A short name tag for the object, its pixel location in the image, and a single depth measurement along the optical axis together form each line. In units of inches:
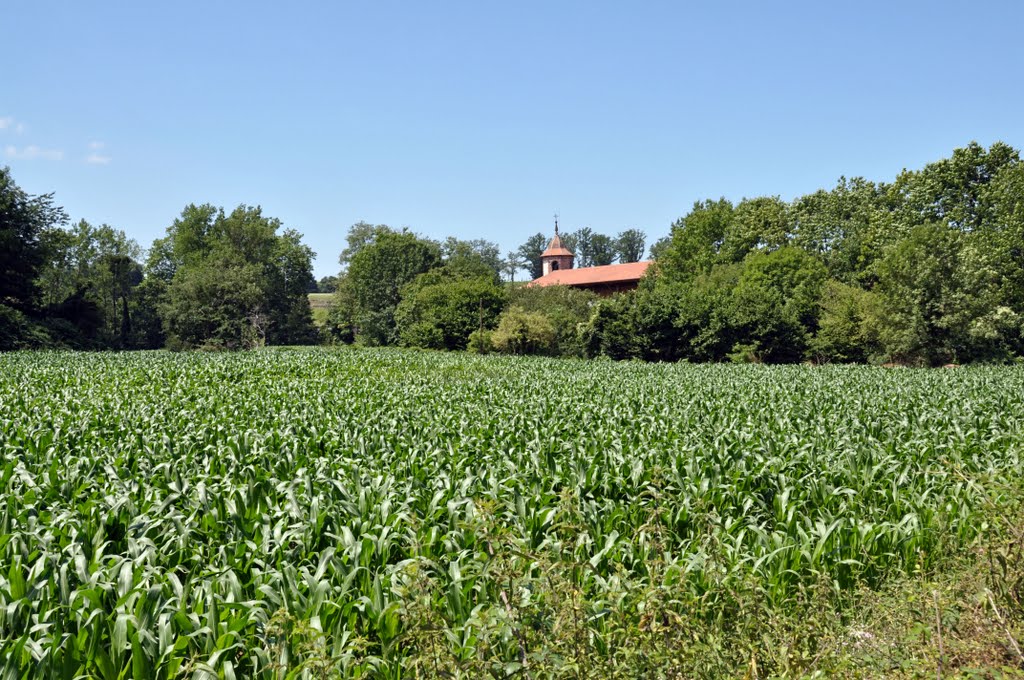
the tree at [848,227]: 1963.6
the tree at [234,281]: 2370.8
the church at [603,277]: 3476.9
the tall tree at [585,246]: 5782.5
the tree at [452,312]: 2023.9
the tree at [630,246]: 5792.3
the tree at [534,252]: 6097.4
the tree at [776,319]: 1658.5
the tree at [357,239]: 3700.8
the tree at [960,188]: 1772.9
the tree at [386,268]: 2743.6
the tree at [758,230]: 2279.8
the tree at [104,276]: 2610.7
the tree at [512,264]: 5570.9
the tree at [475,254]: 2967.5
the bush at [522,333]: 1770.4
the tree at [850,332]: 1551.4
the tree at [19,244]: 1813.5
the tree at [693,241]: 2468.0
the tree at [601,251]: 5728.3
